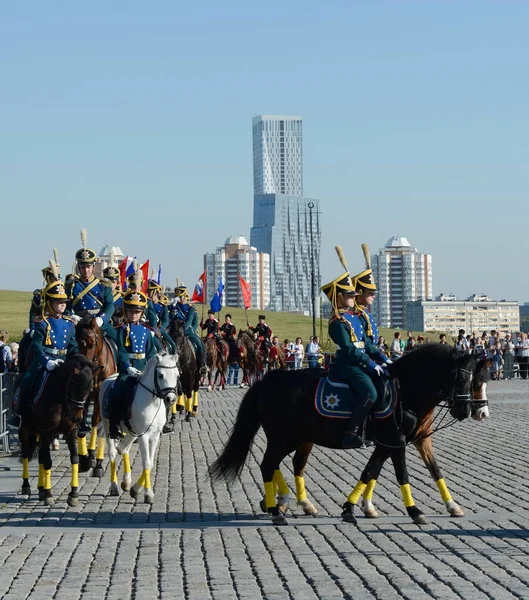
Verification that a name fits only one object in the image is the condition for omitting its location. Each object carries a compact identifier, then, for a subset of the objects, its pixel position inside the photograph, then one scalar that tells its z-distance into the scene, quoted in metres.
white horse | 13.85
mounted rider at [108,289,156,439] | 14.63
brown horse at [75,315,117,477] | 16.94
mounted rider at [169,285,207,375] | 26.50
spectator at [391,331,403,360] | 44.72
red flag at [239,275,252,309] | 58.88
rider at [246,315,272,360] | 44.31
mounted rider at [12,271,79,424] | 14.29
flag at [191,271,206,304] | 44.81
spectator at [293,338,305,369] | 48.88
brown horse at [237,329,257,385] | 42.88
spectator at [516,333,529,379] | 49.06
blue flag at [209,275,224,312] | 44.31
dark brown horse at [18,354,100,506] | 13.81
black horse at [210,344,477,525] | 12.54
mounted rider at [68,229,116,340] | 18.38
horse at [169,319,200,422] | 24.92
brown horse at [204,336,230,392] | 38.22
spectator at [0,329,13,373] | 28.52
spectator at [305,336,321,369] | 47.28
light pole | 65.20
